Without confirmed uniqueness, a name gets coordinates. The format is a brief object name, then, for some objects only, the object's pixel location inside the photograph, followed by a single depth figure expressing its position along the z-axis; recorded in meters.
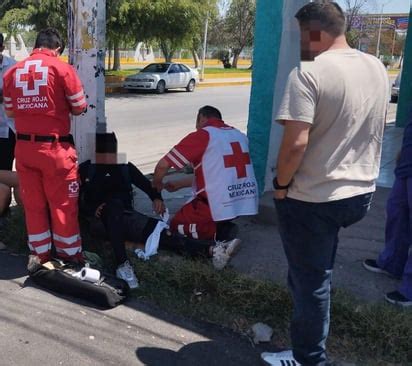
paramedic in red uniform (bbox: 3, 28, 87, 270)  3.71
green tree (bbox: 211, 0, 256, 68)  45.34
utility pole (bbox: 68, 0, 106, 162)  4.36
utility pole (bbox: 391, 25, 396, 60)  46.92
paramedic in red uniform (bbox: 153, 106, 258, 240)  4.06
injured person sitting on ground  3.99
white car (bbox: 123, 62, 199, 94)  20.95
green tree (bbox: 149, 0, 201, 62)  20.02
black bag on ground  3.58
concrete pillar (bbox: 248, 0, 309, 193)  4.83
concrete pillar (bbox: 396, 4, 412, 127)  12.30
